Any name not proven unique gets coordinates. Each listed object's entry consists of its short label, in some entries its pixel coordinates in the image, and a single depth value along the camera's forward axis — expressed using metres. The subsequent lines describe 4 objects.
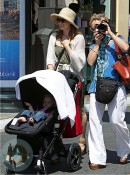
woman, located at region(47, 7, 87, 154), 8.21
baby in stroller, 7.27
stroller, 7.24
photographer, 7.94
